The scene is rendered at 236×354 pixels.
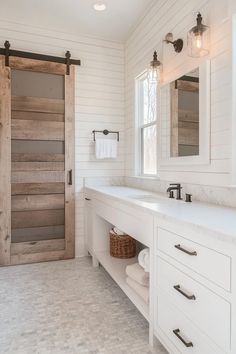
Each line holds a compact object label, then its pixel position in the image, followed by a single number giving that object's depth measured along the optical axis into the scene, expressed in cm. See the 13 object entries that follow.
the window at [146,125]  304
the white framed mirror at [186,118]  203
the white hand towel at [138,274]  206
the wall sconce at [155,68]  263
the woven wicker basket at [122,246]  287
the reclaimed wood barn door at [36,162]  319
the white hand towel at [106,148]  349
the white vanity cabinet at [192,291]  111
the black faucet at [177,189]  225
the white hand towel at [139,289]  195
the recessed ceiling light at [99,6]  283
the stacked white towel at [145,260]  194
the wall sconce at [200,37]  192
